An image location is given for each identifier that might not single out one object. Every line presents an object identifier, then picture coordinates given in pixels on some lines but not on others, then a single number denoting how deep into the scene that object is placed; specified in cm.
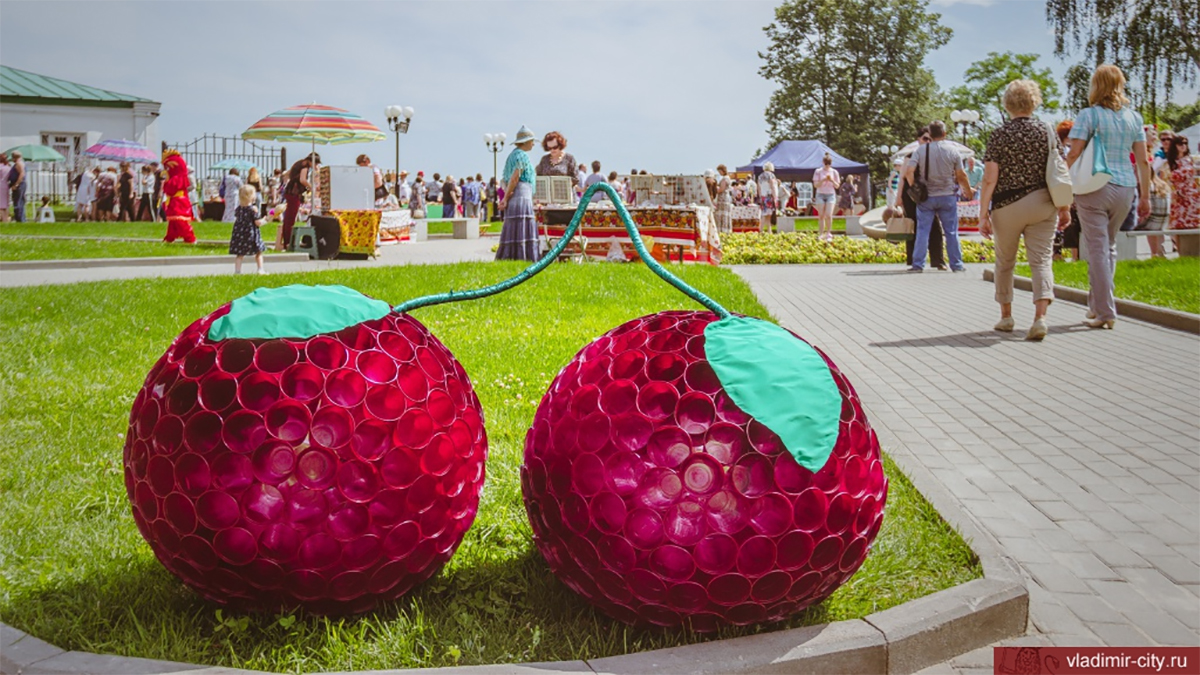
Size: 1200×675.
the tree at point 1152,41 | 3225
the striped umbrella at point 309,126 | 2358
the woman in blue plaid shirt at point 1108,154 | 1023
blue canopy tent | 4441
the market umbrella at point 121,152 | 3925
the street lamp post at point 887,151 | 6588
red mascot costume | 2369
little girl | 1720
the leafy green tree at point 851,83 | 6328
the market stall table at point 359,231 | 2172
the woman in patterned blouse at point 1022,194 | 970
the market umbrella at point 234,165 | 4234
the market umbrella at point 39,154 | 4075
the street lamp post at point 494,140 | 5602
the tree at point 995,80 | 7374
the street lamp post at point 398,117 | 3750
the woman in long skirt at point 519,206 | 1672
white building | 4841
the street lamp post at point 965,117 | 4091
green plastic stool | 2184
